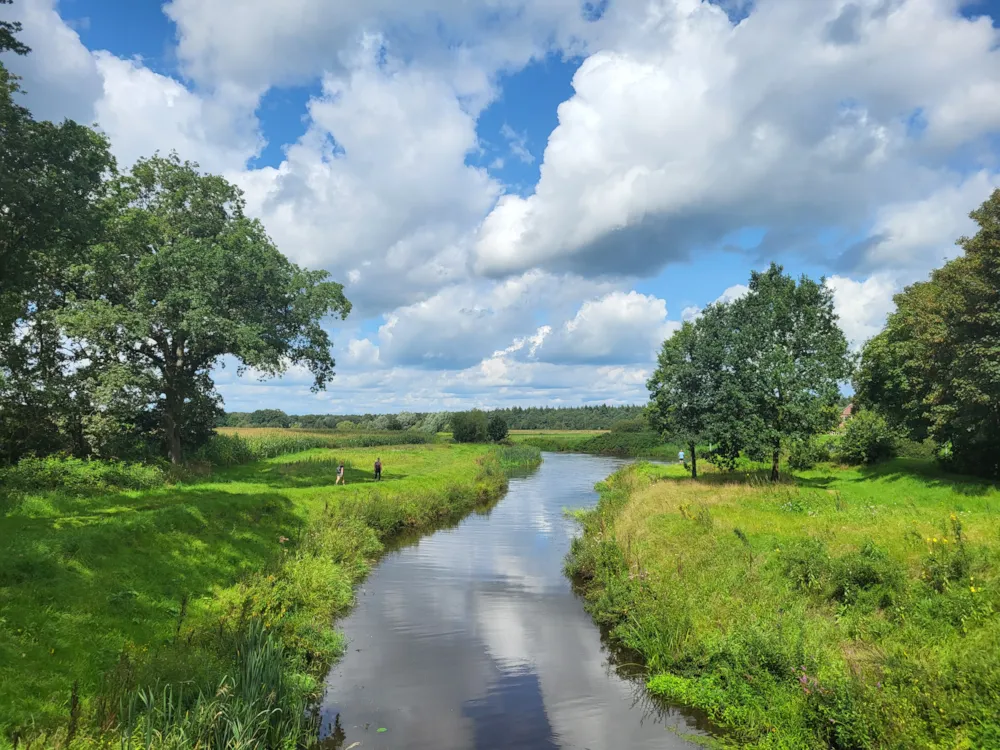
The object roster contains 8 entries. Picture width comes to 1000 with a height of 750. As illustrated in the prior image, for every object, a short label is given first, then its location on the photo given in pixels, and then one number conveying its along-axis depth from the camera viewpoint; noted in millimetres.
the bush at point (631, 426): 134875
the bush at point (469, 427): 107812
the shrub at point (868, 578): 13297
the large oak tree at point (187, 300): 32656
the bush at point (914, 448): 41631
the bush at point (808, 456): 43188
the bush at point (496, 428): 113119
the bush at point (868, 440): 40969
